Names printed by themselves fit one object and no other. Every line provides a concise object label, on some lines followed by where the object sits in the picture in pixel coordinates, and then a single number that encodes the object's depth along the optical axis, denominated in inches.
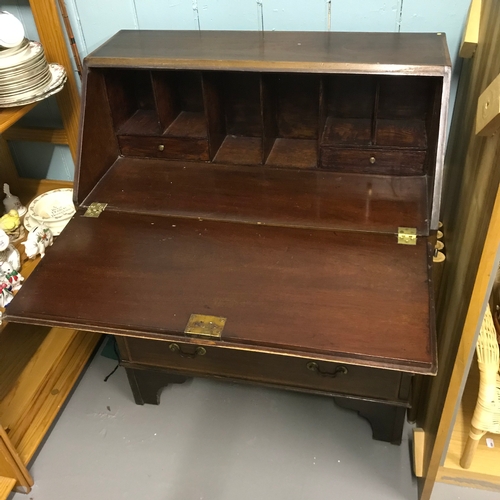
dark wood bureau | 41.5
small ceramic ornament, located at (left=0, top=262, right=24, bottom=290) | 56.7
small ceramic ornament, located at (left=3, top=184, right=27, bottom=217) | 68.3
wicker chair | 45.2
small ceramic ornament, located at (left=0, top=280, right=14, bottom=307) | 54.9
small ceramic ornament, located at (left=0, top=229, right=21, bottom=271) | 57.0
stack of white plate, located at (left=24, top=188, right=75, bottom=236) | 63.4
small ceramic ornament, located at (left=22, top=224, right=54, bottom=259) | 60.1
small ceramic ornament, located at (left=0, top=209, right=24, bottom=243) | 63.5
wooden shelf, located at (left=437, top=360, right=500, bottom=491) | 52.4
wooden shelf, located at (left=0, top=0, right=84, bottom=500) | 57.6
